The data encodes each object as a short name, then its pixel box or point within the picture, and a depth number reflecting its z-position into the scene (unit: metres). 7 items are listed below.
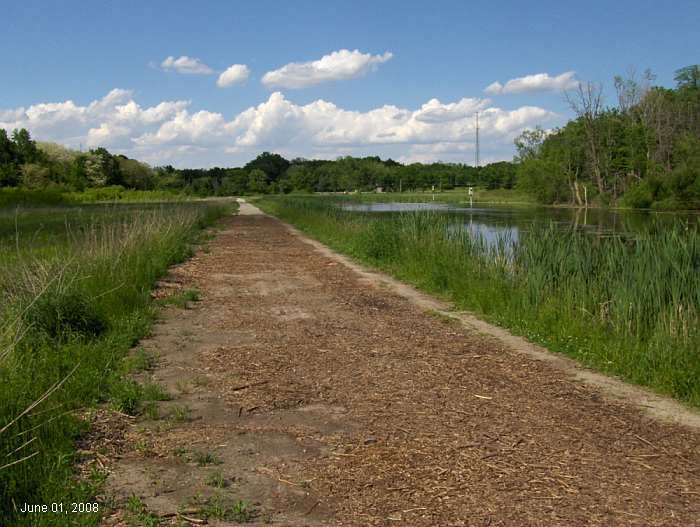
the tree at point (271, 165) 142.50
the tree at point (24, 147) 72.00
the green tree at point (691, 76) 77.56
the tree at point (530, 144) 94.49
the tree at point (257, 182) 119.07
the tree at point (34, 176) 66.75
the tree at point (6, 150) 67.12
